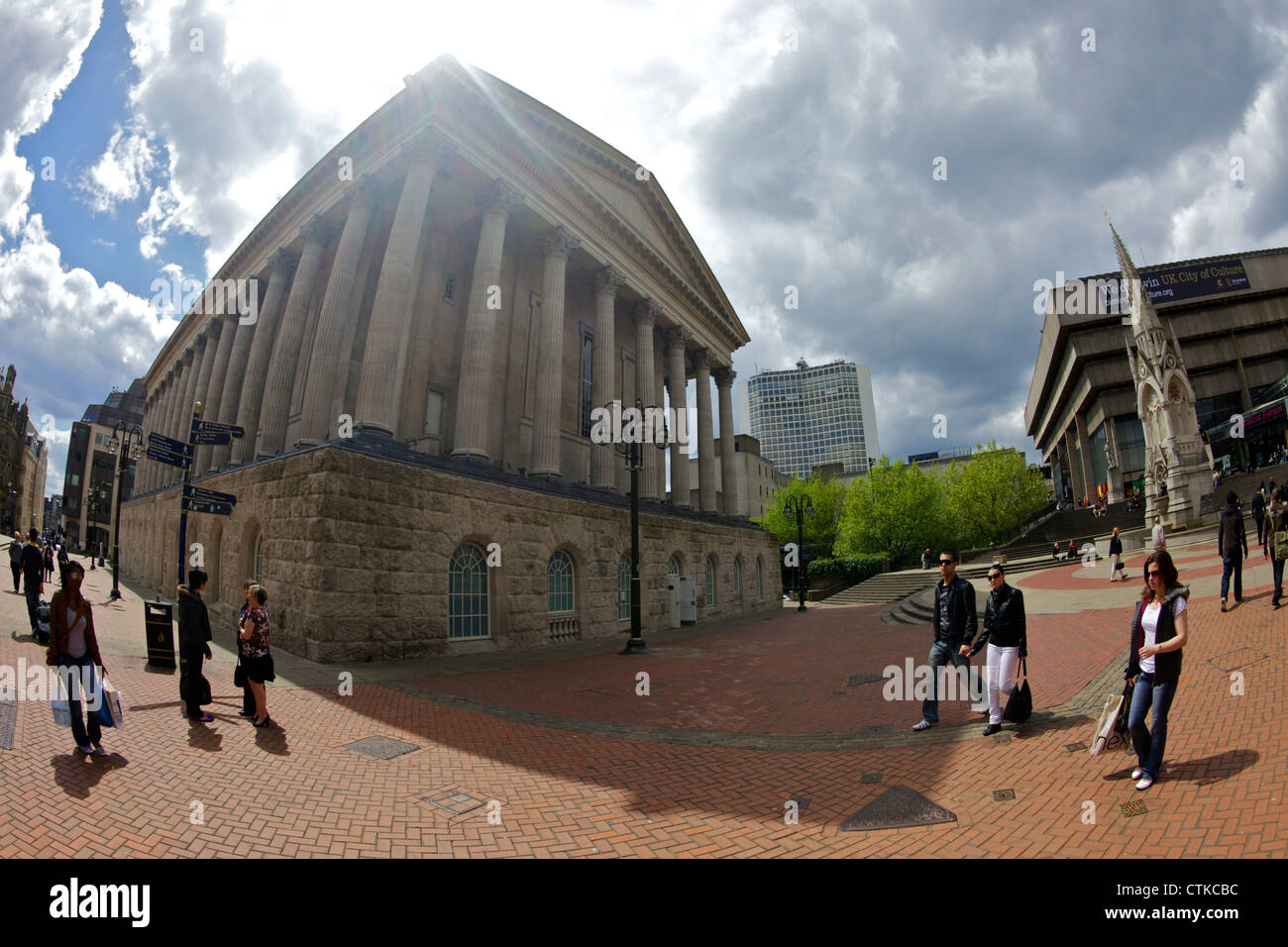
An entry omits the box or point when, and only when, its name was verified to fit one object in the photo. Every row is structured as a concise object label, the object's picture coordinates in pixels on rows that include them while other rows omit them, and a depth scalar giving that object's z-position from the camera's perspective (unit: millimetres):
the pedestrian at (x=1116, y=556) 19516
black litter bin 8922
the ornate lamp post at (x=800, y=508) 30250
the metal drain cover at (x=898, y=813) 4152
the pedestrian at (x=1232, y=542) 9469
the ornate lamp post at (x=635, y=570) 14625
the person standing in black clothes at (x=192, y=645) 6633
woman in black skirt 6562
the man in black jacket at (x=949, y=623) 6438
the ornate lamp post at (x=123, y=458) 19519
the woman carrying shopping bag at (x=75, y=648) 5242
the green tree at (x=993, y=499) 49938
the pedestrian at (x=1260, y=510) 12307
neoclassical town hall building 12508
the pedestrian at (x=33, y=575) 10580
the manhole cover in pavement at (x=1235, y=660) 6547
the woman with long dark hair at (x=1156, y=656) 4215
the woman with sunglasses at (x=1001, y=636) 6105
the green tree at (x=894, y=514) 46188
